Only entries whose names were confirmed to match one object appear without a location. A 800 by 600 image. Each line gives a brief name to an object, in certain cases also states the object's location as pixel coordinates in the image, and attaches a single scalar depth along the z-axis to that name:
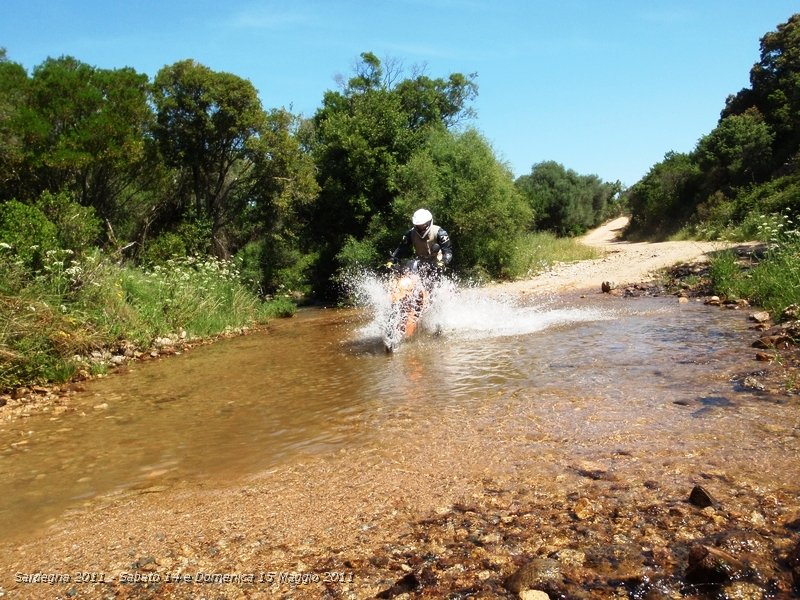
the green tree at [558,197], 55.09
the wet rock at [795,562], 2.29
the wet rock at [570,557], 2.56
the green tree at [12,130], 14.66
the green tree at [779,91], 35.28
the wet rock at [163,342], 11.07
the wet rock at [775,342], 6.63
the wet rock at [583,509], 2.99
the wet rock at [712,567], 2.32
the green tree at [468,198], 20.66
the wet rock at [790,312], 7.95
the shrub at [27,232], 10.41
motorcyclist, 10.01
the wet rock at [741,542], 2.50
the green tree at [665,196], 41.72
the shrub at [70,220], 13.77
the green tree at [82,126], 15.34
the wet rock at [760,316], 8.49
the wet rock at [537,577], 2.39
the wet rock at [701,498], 2.95
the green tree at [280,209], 21.78
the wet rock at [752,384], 5.07
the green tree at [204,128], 20.22
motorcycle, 9.35
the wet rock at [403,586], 2.50
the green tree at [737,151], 35.28
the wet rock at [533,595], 2.32
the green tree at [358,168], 22.59
